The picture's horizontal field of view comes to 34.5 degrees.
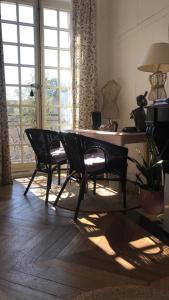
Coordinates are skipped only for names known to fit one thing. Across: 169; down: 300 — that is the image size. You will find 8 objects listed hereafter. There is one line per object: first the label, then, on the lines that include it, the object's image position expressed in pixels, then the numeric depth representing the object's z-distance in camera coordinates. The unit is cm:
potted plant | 243
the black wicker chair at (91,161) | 242
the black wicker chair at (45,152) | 285
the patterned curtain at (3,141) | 363
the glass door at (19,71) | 400
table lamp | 268
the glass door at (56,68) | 425
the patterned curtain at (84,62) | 406
